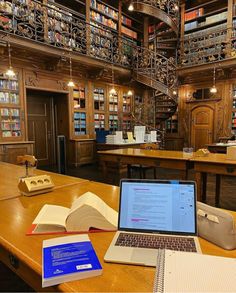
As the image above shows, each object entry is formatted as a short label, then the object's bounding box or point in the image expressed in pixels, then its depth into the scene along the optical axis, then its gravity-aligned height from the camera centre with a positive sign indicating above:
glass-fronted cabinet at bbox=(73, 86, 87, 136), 6.88 +0.57
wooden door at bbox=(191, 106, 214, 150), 8.26 +0.07
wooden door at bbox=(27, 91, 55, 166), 6.52 +0.11
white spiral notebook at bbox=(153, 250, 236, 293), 0.63 -0.44
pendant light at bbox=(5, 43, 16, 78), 4.44 +1.62
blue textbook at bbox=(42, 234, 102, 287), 0.70 -0.44
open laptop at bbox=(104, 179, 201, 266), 0.90 -0.38
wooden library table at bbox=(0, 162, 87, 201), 1.66 -0.45
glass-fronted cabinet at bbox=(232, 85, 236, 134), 7.67 +0.50
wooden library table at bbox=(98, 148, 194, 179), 3.10 -0.46
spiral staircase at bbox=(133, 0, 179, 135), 7.07 +2.45
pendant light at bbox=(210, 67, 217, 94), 7.68 +1.72
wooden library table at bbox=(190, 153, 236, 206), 2.66 -0.49
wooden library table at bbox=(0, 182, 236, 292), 0.69 -0.47
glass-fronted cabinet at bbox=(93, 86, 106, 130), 7.47 +0.74
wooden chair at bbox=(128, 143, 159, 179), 4.22 -0.72
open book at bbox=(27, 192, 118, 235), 1.02 -0.43
